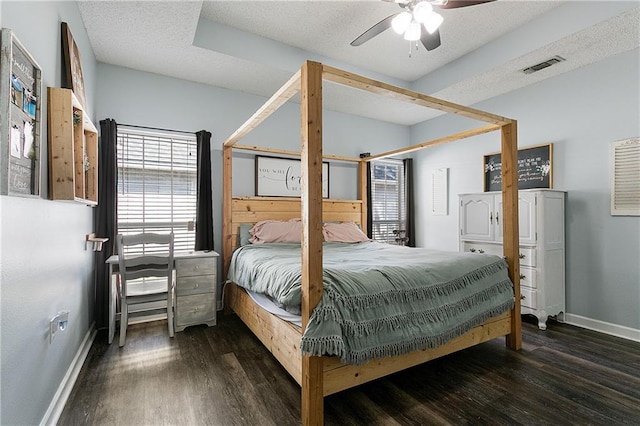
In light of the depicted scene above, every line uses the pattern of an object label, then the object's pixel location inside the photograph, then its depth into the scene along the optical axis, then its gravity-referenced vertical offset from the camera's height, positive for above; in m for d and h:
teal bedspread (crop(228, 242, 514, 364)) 1.70 -0.54
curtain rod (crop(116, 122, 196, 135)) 3.23 +0.94
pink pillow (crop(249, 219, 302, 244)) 3.44 -0.21
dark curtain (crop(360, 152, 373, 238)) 4.64 +0.07
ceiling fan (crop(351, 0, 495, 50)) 2.04 +1.36
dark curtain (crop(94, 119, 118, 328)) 2.94 +0.03
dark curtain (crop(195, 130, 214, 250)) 3.43 +0.17
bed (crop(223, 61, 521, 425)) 1.66 -0.28
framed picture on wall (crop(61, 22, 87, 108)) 1.95 +1.01
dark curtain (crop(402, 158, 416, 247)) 5.05 +0.20
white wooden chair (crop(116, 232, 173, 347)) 2.65 -0.54
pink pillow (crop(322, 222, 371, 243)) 3.81 -0.25
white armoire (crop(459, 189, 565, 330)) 3.10 -0.37
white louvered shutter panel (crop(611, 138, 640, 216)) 2.85 +0.33
